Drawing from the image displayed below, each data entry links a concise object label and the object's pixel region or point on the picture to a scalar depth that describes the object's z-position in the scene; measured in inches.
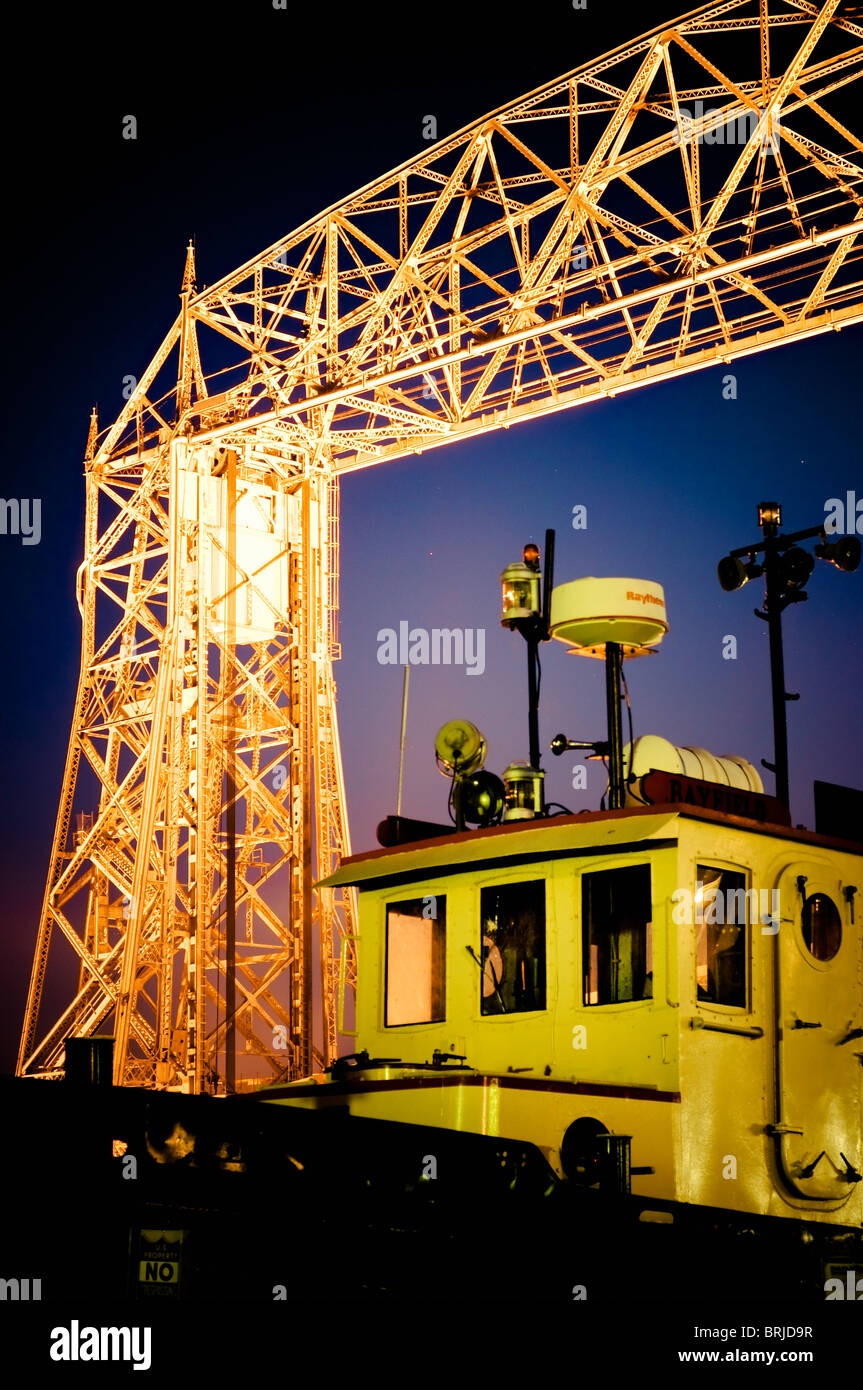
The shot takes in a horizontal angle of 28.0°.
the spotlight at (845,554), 676.1
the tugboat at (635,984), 464.4
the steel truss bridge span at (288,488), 1091.3
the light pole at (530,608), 605.9
